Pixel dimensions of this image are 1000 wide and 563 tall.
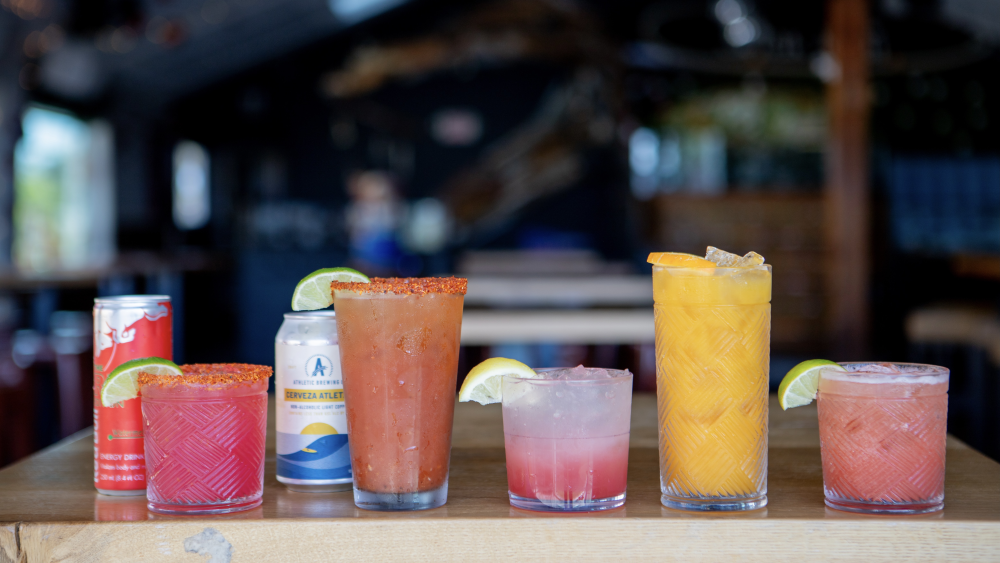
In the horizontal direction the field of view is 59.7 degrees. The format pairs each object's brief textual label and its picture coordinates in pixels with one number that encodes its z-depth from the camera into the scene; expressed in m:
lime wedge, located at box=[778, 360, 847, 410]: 0.76
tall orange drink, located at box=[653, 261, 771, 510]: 0.72
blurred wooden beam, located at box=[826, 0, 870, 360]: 4.80
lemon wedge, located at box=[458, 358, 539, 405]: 0.73
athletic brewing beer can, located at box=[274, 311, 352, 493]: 0.81
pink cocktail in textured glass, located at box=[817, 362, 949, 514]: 0.71
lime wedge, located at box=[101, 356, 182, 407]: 0.76
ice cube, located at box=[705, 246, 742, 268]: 0.73
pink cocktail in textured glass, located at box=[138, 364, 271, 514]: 0.73
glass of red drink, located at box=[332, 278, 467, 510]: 0.71
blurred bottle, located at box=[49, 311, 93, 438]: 3.41
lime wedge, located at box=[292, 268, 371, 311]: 0.78
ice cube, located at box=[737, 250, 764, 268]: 0.73
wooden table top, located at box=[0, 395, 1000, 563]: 0.67
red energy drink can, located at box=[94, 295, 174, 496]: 0.80
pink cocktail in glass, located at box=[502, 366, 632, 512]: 0.71
